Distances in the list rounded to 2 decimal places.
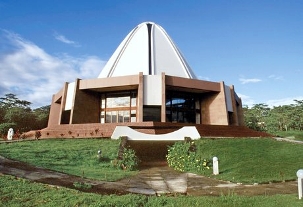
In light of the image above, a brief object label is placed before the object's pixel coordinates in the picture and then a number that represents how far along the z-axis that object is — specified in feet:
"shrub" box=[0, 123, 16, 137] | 101.73
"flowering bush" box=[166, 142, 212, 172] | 43.60
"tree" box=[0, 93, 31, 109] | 160.85
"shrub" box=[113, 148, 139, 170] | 43.56
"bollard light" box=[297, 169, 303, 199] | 23.92
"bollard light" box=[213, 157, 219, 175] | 39.38
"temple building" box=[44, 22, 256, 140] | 89.97
